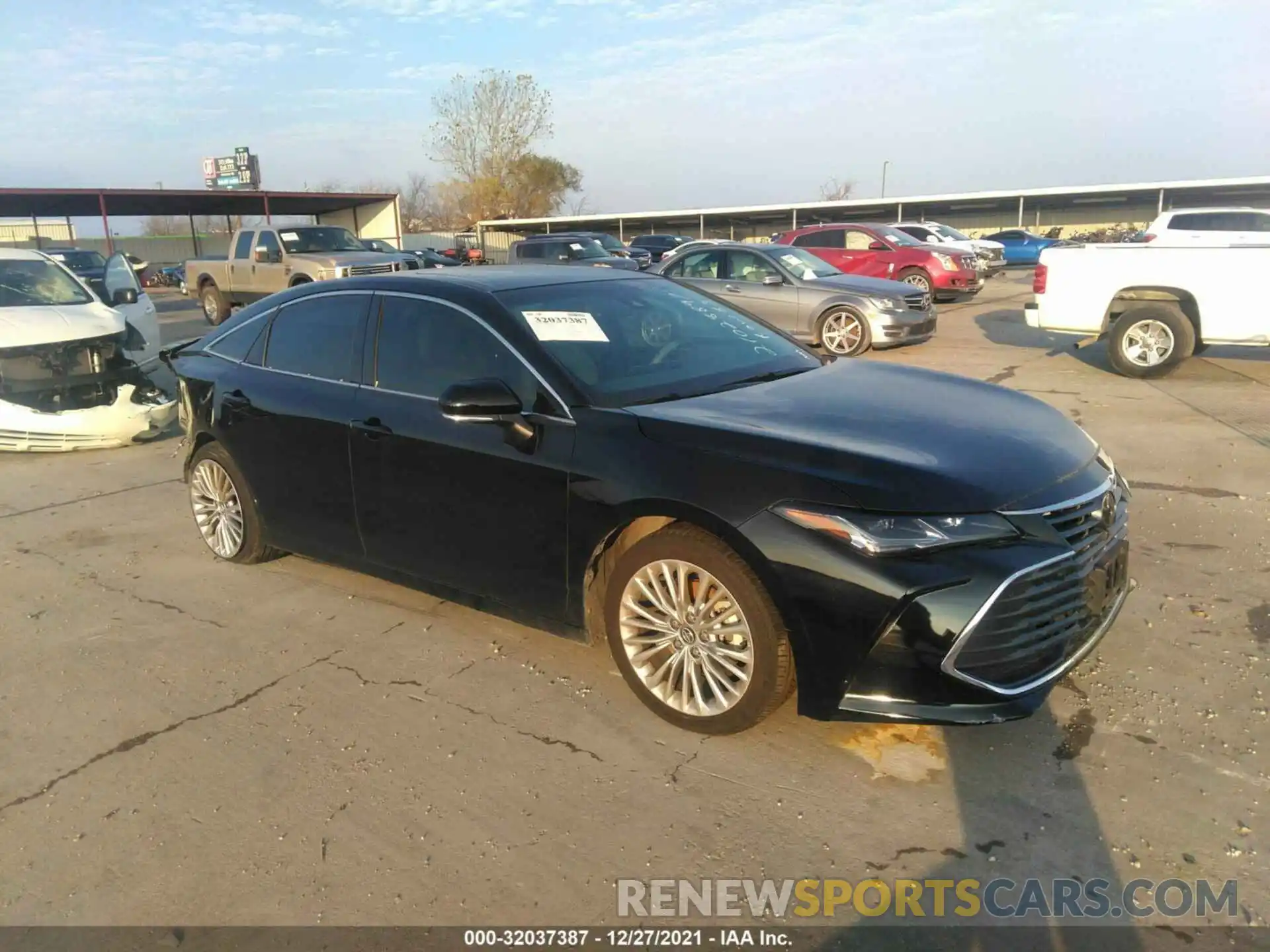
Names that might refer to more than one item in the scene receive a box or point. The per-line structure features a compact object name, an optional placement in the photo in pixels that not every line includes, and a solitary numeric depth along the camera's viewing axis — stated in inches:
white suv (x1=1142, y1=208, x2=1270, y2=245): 628.1
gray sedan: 475.2
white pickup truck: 375.2
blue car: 1397.6
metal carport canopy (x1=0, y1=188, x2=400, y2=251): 1473.9
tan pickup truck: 643.5
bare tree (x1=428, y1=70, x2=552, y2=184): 2269.9
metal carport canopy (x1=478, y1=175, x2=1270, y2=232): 1648.7
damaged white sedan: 312.5
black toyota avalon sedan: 113.0
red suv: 697.6
